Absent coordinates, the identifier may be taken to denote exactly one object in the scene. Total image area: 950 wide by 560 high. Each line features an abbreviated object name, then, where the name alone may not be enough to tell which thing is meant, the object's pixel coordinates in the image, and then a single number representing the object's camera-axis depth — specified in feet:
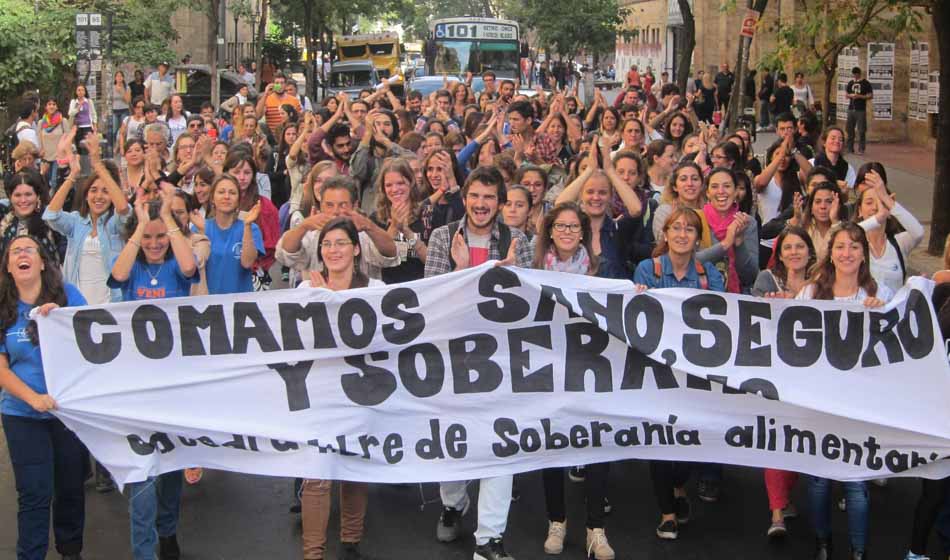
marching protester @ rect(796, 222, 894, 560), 20.30
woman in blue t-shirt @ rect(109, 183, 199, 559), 21.18
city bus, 116.57
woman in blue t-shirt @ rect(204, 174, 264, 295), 24.88
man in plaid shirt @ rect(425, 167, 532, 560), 22.12
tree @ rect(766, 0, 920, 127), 46.96
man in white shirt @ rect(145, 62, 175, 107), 84.64
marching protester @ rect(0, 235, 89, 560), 19.44
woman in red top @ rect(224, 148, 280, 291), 26.86
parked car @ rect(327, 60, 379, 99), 125.29
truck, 155.22
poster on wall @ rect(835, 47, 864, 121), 104.22
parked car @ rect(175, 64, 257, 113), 109.09
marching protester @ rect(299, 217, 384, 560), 20.68
